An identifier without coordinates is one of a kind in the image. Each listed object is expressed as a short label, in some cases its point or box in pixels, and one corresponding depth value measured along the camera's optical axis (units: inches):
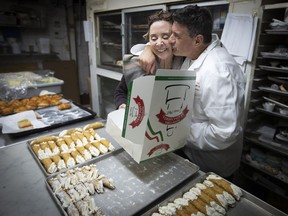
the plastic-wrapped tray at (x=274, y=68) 63.2
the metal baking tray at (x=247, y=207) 31.5
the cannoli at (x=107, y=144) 47.7
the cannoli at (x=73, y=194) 33.0
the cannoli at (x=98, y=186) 35.3
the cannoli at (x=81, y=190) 33.8
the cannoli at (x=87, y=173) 37.4
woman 53.7
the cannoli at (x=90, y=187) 34.9
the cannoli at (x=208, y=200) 32.4
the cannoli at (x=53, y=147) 46.4
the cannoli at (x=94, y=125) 57.5
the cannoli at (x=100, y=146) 46.7
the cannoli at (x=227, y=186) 34.7
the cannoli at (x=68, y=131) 53.9
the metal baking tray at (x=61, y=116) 59.9
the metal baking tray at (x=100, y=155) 40.8
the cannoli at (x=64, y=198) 31.7
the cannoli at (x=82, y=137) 50.6
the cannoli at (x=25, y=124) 58.6
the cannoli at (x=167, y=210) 31.1
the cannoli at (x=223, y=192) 33.6
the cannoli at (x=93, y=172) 37.7
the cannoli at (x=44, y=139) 49.9
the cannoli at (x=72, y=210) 30.1
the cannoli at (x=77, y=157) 43.1
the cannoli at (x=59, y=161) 41.1
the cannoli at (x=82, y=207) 30.4
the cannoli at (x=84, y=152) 44.6
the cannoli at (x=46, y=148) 45.8
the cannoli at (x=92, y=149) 45.8
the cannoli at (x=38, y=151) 44.4
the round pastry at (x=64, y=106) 73.4
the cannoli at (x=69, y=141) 48.9
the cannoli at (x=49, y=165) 39.9
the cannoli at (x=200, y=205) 32.1
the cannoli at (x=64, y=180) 35.4
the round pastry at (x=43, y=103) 75.9
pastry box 31.2
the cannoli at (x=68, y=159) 41.9
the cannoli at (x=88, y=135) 51.8
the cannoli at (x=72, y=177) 36.3
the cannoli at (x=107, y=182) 36.0
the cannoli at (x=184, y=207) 32.1
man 42.3
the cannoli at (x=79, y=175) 37.1
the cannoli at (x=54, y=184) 34.6
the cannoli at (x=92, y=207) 30.7
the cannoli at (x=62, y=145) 47.5
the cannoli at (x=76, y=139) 49.9
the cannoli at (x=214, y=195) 33.3
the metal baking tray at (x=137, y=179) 33.1
